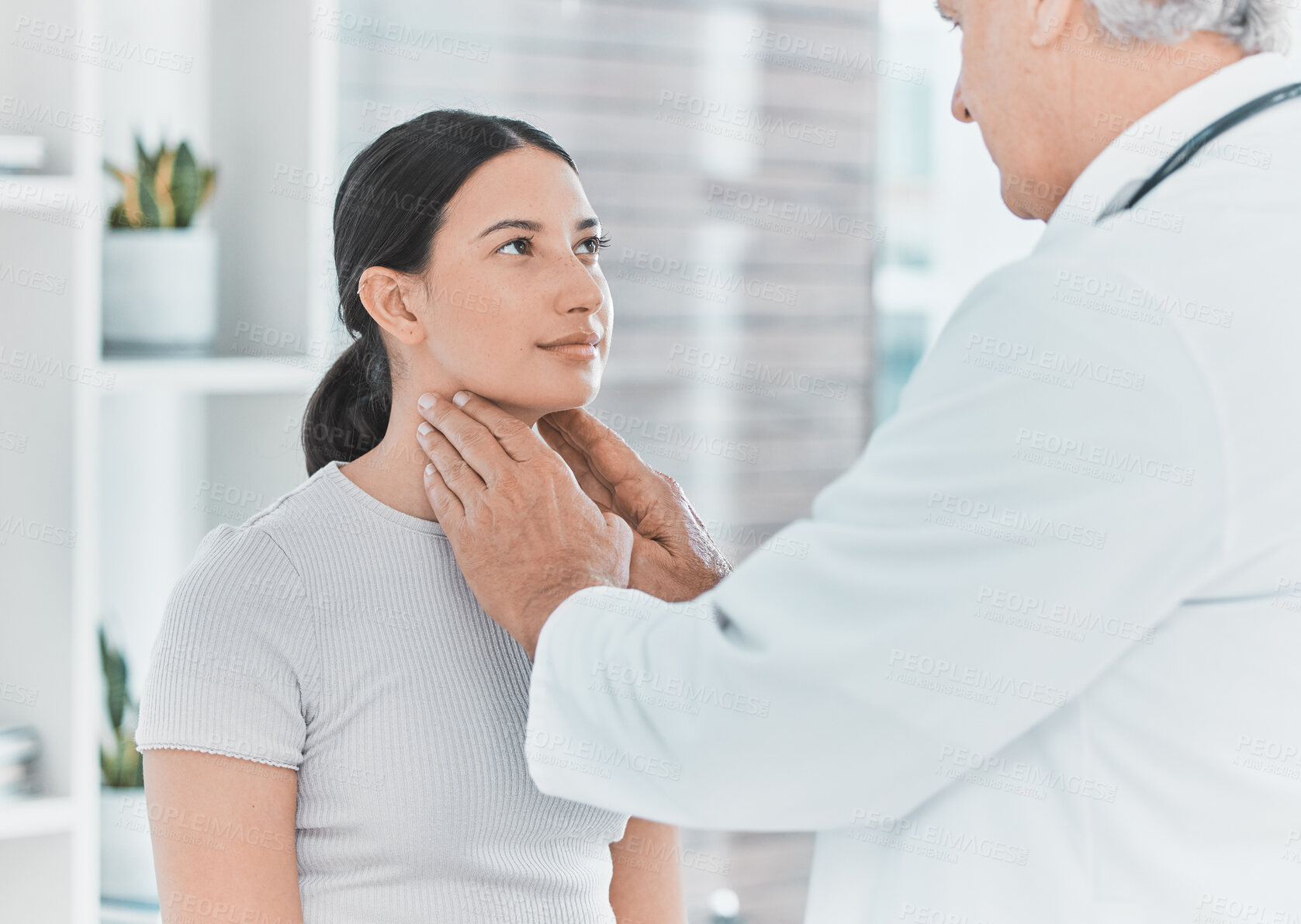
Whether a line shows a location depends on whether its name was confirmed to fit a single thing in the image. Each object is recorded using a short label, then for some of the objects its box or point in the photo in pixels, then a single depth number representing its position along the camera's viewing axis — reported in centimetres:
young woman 245
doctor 223
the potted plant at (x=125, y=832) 282
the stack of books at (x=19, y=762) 268
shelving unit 268
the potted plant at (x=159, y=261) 282
